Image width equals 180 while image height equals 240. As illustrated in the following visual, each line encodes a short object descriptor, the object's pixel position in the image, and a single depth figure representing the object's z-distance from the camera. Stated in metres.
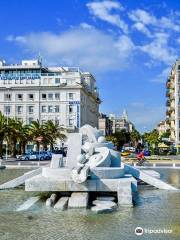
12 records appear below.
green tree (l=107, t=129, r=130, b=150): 89.44
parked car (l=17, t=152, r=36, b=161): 42.71
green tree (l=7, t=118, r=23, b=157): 47.52
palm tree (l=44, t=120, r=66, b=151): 55.71
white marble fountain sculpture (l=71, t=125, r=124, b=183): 11.33
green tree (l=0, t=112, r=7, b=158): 44.76
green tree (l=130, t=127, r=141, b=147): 118.81
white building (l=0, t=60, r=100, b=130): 67.60
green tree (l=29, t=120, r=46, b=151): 53.65
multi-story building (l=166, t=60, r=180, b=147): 67.83
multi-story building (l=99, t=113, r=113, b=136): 120.21
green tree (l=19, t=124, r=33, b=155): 50.84
